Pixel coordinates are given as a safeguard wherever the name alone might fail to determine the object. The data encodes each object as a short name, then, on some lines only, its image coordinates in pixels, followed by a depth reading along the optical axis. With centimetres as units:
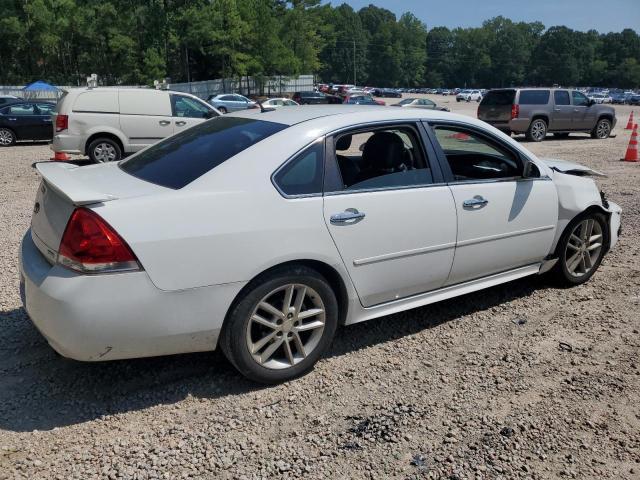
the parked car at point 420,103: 3394
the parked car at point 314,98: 4345
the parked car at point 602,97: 6889
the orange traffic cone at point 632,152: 1343
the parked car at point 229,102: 3615
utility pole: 13675
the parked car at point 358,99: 3850
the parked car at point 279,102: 3319
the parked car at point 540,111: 1820
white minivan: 1122
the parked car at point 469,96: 7562
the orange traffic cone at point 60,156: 1142
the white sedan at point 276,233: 273
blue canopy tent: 4509
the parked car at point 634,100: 7046
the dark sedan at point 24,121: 1705
